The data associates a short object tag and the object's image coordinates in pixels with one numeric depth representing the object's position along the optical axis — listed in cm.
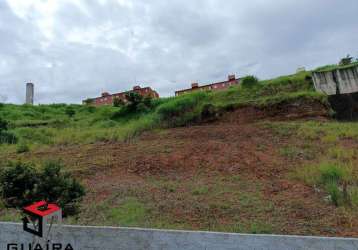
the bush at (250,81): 1499
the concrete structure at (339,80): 1283
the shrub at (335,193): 495
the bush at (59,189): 407
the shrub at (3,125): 1446
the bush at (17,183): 411
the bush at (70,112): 2148
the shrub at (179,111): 1329
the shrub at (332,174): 592
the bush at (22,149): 1120
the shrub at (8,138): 1392
